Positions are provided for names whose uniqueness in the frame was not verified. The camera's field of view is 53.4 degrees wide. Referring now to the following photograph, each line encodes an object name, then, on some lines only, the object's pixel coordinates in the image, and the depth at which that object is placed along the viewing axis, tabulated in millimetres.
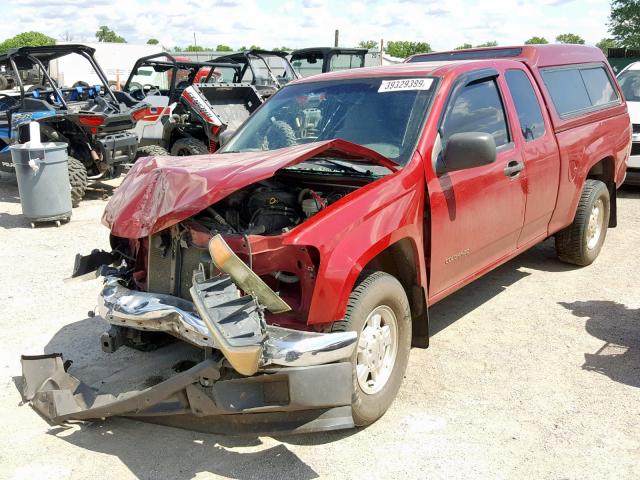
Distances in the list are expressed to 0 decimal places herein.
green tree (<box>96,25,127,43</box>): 92312
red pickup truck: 3031
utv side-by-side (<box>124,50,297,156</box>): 10766
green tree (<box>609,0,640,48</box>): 33594
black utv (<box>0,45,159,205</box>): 9562
